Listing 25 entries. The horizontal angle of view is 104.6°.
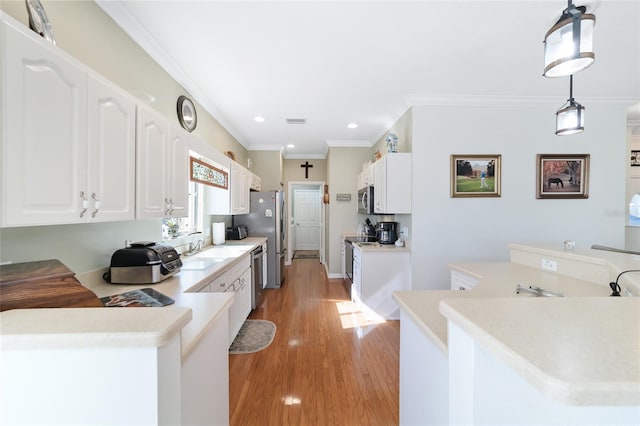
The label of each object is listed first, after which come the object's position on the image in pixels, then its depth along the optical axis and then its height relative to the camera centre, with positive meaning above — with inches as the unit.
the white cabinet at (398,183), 120.6 +14.2
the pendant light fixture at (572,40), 41.0 +29.6
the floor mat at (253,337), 96.1 -53.1
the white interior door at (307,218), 309.4 -8.2
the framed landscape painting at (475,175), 118.8 +18.0
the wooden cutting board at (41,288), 34.4 -11.6
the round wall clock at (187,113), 97.9 +40.5
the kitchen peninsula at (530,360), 17.3 -11.7
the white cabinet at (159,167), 58.8 +11.9
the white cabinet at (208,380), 36.5 -28.8
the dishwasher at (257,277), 130.0 -36.6
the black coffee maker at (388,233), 140.5 -12.0
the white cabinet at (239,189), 132.3 +13.2
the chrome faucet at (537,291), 54.0 -17.8
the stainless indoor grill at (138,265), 63.2 -14.3
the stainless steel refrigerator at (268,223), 170.2 -8.2
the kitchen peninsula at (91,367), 25.1 -16.5
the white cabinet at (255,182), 173.0 +21.4
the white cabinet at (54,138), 33.4 +11.6
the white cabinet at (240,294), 97.5 -37.3
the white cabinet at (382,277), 125.0 -33.1
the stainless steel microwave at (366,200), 151.0 +7.9
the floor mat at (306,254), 277.2 -50.7
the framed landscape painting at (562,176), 119.9 +18.0
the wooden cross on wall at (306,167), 241.6 +43.2
